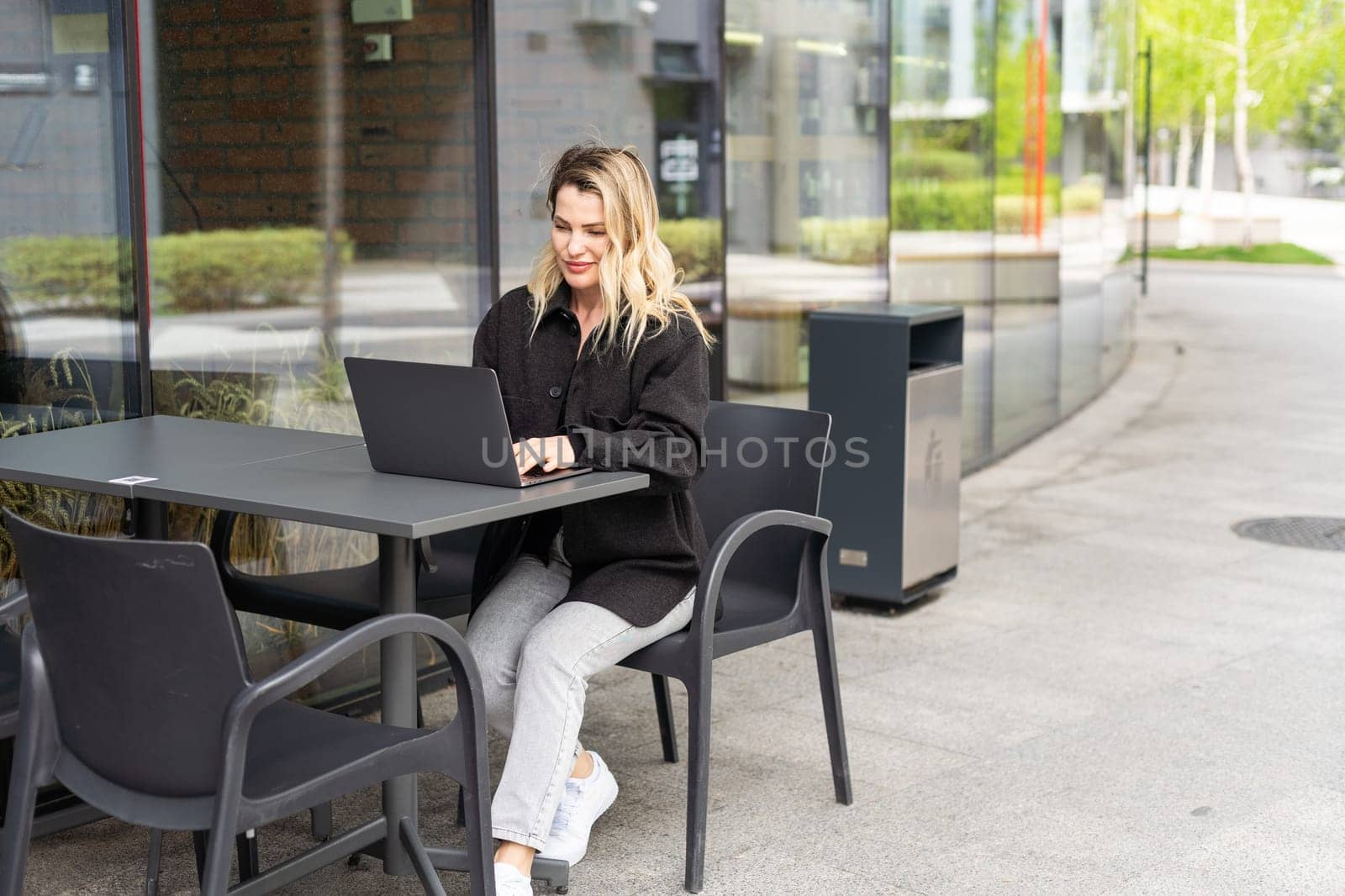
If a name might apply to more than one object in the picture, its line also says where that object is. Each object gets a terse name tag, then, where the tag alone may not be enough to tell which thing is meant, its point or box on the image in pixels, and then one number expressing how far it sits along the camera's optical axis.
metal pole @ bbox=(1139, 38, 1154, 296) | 15.16
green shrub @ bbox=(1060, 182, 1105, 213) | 10.43
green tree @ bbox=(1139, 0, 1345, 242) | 27.64
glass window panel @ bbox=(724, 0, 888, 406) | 6.47
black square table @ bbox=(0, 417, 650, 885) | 2.89
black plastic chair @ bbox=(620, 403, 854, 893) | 3.47
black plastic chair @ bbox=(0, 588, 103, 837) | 2.90
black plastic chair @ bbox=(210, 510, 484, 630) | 3.71
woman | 3.30
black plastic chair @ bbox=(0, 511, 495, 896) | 2.41
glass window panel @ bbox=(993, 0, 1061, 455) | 9.12
